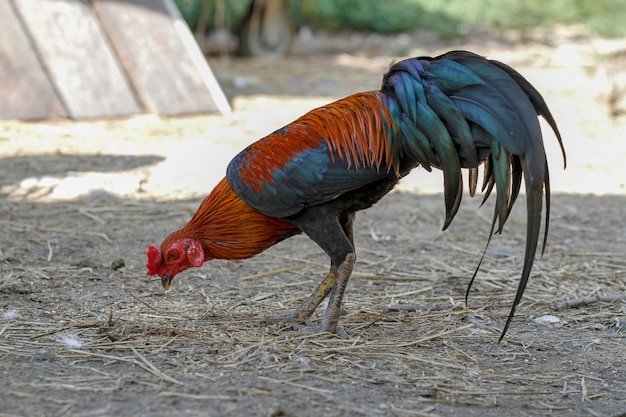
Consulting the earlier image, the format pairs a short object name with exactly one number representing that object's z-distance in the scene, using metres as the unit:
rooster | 6.79
